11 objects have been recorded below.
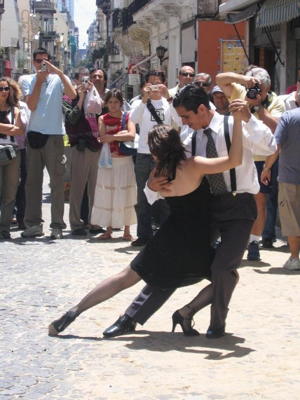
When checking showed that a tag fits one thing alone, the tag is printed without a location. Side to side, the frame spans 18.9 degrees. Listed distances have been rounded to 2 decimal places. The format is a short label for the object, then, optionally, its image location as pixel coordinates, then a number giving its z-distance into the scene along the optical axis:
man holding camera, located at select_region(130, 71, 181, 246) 10.15
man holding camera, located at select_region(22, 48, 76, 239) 10.59
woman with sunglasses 10.84
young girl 10.79
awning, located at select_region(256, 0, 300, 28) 13.45
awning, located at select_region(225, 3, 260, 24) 16.03
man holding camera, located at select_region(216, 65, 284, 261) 8.78
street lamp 32.03
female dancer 5.95
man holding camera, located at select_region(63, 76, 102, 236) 11.04
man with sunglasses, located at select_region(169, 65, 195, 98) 10.59
